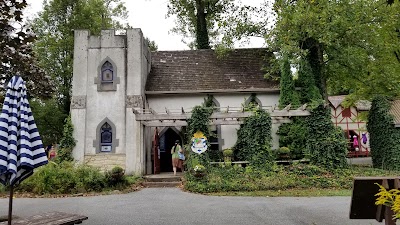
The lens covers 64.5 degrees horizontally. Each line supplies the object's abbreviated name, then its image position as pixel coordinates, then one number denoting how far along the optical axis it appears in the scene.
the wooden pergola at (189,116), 14.80
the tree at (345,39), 15.72
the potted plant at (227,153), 15.80
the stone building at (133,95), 16.09
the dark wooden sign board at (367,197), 4.88
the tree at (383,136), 15.58
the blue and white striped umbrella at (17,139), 4.48
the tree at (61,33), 24.94
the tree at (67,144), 15.68
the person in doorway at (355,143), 27.05
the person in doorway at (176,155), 15.52
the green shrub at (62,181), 11.81
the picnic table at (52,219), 4.66
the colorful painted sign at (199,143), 14.19
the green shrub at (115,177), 12.41
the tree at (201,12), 24.69
